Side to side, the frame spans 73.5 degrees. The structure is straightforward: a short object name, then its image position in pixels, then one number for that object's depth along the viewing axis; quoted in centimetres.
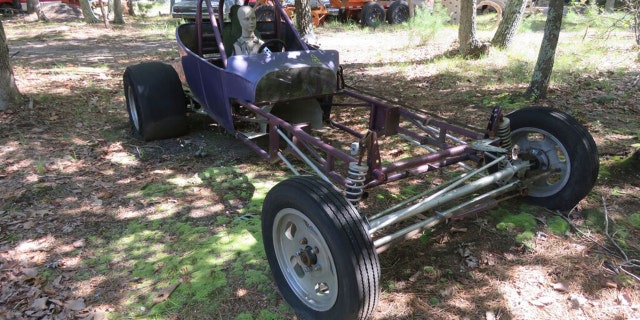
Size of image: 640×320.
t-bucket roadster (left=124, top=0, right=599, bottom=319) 230
